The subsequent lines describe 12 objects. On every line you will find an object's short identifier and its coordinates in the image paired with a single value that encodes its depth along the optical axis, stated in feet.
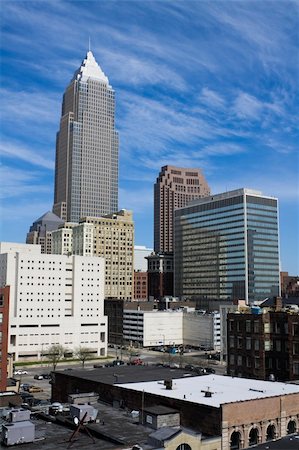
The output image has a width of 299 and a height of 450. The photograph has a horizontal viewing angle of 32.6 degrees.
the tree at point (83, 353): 521.49
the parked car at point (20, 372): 442.50
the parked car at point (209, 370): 404.53
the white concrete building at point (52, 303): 572.51
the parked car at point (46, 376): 418.47
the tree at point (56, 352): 506.89
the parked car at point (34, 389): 339.01
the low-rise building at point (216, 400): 140.05
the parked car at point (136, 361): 464.73
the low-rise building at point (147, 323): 651.25
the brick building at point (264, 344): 253.24
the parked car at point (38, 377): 413.06
